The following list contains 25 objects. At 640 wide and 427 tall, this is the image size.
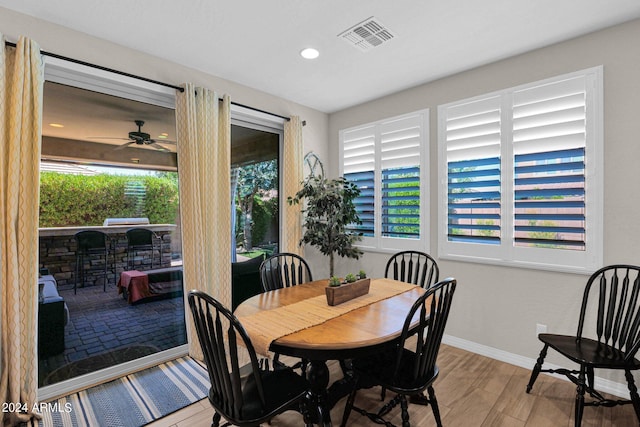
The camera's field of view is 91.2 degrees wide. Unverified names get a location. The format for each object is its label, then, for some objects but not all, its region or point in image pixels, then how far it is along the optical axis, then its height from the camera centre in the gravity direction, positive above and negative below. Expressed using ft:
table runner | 5.18 -1.92
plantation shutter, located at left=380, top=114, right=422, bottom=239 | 11.20 +1.51
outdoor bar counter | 7.67 -0.99
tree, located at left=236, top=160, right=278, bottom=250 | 11.32 +1.13
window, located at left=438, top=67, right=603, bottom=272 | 7.88 +1.17
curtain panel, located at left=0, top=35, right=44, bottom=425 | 6.50 -0.02
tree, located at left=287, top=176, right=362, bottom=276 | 11.35 +0.05
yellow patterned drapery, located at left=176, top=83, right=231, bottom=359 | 9.00 +0.77
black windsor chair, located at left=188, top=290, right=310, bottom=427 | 4.63 -2.66
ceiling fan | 8.93 +2.24
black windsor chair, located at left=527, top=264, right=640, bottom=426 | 6.20 -2.70
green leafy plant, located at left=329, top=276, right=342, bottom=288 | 6.81 -1.44
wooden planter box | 6.64 -1.66
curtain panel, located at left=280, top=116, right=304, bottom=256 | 12.12 +1.57
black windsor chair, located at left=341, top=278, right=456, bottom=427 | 5.37 -2.89
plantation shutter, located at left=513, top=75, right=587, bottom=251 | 8.00 +1.40
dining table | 4.98 -1.95
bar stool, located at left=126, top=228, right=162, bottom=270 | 8.93 -0.74
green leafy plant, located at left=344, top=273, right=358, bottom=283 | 7.23 -1.45
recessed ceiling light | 8.57 +4.56
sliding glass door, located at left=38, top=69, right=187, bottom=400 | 7.70 -0.65
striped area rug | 6.79 -4.37
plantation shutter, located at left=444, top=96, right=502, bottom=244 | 9.36 +1.43
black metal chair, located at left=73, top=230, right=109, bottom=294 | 8.07 -0.82
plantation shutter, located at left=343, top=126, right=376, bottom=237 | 12.65 +1.98
